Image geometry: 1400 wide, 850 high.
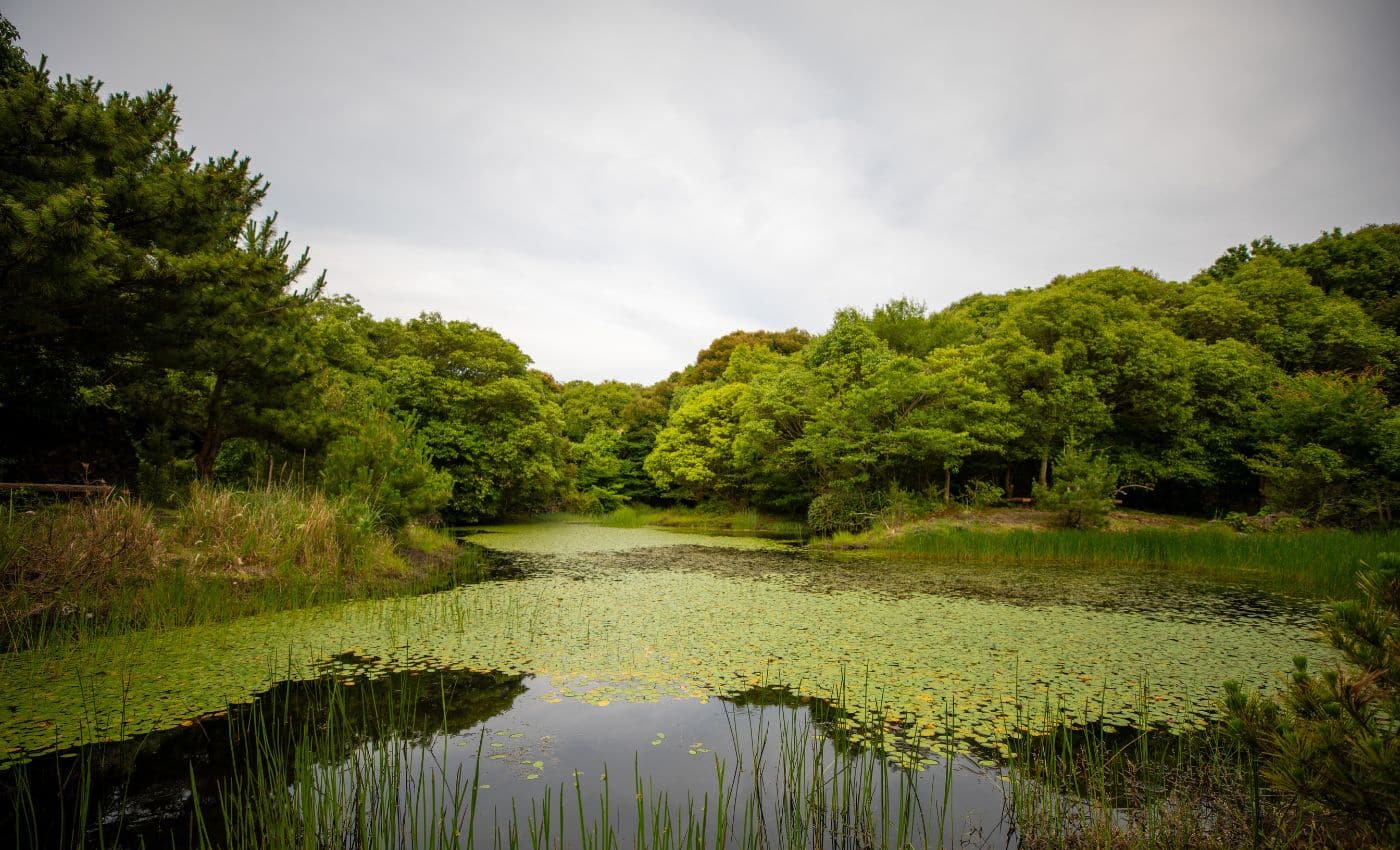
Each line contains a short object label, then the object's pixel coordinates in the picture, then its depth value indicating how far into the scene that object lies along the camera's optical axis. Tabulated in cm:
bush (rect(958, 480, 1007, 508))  1361
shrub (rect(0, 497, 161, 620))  446
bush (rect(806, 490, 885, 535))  1497
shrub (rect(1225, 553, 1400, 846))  137
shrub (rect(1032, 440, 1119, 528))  1134
